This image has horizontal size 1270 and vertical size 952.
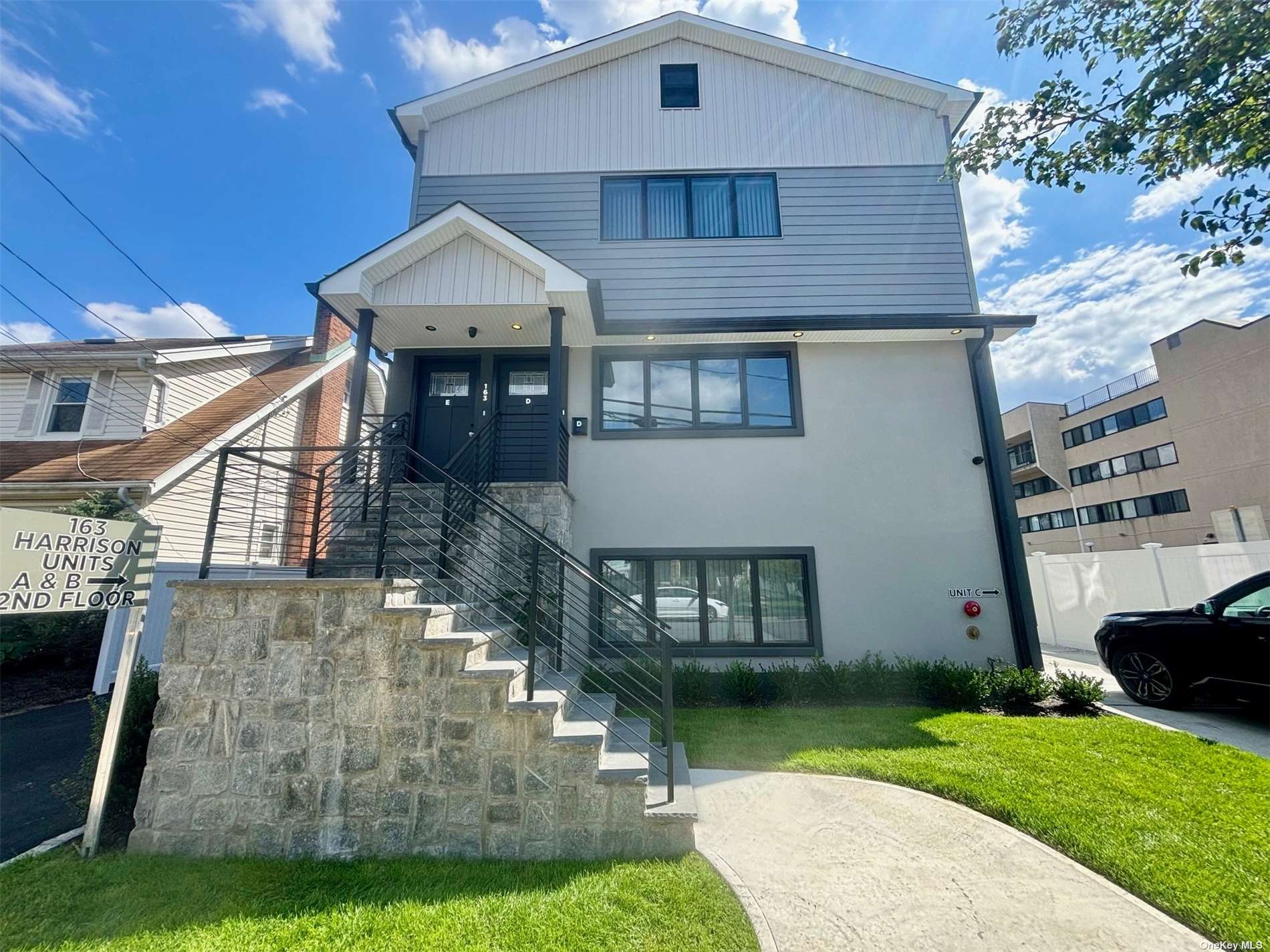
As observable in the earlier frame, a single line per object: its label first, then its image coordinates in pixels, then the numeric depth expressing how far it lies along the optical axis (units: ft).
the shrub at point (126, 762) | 11.49
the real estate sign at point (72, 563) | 9.72
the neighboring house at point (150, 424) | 27.61
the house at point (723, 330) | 22.75
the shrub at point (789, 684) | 20.70
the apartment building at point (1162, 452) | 63.57
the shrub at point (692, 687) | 20.48
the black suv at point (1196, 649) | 17.20
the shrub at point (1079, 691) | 18.94
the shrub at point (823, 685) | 20.75
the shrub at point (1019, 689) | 19.58
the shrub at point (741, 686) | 20.36
